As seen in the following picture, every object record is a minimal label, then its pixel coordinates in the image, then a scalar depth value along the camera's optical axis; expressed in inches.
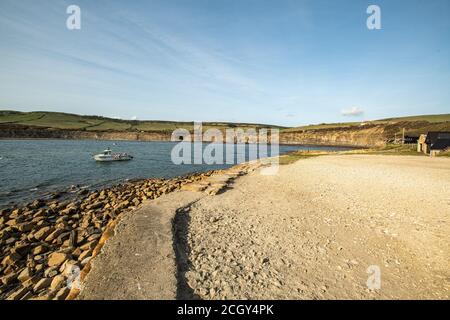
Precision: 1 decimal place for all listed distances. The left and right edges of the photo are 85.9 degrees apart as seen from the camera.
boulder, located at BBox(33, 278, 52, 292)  300.3
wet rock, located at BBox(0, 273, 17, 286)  330.3
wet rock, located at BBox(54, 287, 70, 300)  257.0
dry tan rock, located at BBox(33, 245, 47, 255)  403.5
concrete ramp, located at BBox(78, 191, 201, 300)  238.2
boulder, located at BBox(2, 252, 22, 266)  375.9
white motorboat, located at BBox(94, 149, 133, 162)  1680.6
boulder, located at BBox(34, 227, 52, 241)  459.0
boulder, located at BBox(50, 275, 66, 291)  288.7
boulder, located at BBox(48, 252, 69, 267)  357.8
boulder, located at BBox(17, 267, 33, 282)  334.3
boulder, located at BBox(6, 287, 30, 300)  290.2
